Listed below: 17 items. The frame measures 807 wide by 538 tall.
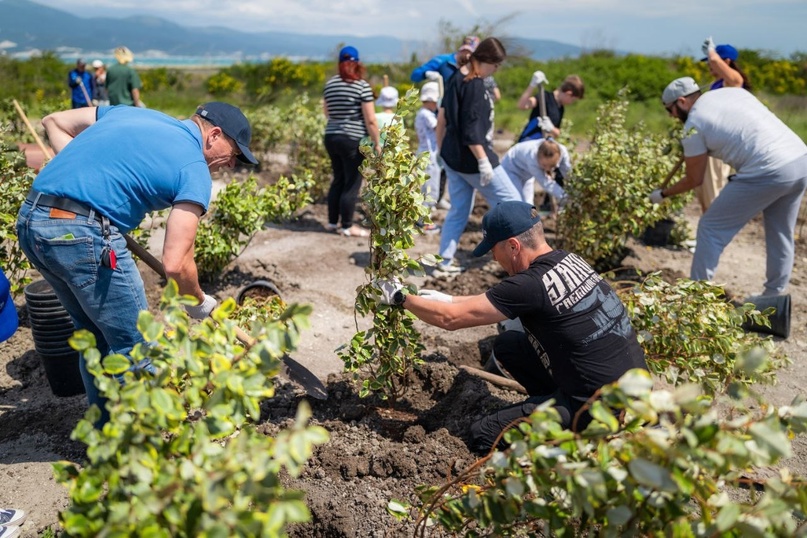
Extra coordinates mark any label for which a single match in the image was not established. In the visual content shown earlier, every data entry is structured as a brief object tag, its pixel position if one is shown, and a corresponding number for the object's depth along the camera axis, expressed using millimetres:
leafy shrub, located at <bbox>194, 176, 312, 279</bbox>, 4355
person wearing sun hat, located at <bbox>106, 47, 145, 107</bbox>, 9438
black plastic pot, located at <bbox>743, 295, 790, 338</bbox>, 4203
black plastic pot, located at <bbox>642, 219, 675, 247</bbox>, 6043
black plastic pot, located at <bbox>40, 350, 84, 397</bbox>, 3164
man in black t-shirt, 2438
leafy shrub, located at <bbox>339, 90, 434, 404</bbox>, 2686
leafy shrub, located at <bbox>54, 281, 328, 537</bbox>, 1153
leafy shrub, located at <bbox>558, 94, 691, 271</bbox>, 4598
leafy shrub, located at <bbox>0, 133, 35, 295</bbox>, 3562
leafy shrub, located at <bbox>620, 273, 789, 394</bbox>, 2961
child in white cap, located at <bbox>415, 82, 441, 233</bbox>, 6375
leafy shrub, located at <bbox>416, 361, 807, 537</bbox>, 1229
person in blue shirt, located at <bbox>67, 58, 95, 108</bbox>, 10405
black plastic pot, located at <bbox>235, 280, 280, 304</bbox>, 4121
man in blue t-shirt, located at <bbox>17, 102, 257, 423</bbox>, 2230
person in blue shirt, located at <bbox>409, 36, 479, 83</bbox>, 6247
